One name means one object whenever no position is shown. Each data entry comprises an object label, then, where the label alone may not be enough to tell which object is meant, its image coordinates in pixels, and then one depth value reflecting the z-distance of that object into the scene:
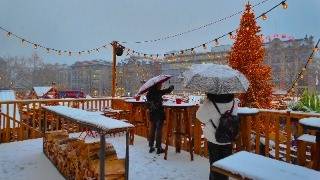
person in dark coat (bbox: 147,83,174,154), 7.86
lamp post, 13.78
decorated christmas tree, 16.92
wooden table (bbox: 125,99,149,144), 9.68
